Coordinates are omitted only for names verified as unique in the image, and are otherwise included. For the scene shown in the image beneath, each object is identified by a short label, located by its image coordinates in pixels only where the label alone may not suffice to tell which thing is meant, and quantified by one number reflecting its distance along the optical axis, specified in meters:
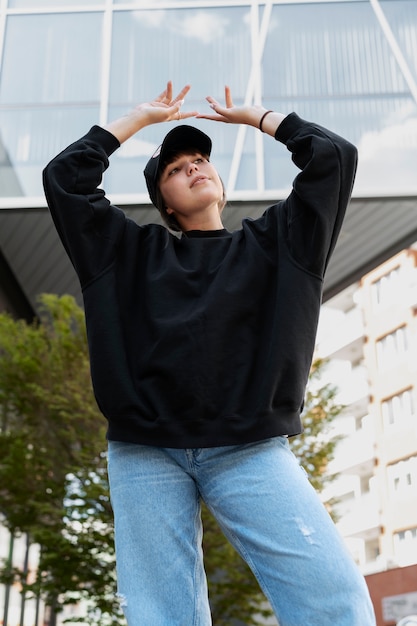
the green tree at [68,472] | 9.45
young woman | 1.37
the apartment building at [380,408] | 33.53
